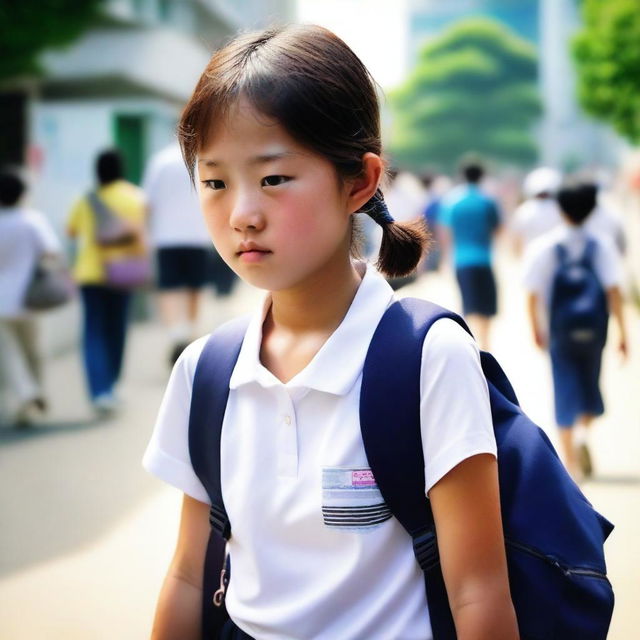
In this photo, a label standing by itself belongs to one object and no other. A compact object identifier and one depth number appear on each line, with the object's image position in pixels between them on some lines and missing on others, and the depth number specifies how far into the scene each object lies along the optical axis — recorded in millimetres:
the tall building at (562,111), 97875
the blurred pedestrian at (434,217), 17656
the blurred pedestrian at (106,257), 8125
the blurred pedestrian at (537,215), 11227
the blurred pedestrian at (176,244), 9016
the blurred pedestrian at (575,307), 5797
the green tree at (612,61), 19828
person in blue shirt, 9656
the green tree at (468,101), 90250
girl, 1638
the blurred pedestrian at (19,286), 7570
